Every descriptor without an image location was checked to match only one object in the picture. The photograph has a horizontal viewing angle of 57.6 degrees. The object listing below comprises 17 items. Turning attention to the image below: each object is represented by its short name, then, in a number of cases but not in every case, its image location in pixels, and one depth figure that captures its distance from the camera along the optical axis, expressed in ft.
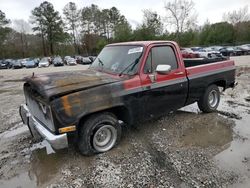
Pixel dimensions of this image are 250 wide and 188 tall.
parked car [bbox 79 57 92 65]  119.39
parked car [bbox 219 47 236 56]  113.37
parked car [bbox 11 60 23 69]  114.01
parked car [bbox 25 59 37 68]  111.99
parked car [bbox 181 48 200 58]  89.46
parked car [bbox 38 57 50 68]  109.40
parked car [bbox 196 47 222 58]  91.04
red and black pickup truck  11.74
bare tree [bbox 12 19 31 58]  198.10
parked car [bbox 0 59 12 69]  120.47
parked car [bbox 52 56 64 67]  111.34
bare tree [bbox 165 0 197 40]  177.68
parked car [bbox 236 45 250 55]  114.11
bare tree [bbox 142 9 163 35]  172.35
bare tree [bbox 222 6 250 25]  186.70
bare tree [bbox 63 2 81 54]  194.51
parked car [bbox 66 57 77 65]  115.59
